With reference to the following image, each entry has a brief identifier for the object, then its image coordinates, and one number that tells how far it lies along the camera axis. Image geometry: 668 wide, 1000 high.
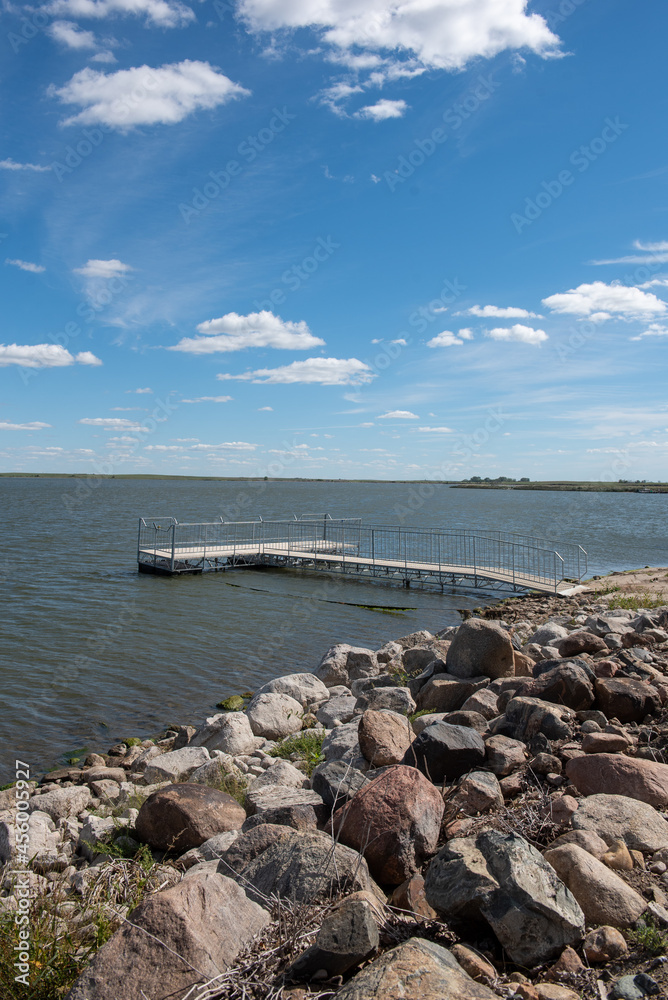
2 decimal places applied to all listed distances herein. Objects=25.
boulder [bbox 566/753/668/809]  3.85
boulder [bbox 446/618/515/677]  7.21
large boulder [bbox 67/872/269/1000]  2.43
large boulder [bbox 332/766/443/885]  3.38
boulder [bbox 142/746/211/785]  7.00
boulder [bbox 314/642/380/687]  11.26
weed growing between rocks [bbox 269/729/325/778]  7.20
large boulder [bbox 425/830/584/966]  2.70
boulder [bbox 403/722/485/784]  4.29
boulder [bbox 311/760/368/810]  4.18
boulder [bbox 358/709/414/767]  4.81
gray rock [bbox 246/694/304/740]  8.54
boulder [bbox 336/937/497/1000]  2.29
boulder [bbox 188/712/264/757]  7.73
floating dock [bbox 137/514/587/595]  22.20
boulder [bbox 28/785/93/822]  6.68
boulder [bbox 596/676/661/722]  5.20
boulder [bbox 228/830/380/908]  3.05
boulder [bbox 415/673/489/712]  6.81
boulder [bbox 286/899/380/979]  2.53
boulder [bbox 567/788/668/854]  3.41
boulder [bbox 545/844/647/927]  2.87
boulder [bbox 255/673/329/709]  9.81
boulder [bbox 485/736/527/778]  4.33
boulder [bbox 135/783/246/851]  4.73
